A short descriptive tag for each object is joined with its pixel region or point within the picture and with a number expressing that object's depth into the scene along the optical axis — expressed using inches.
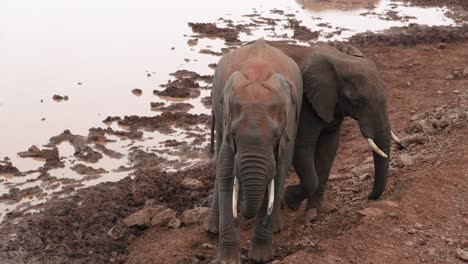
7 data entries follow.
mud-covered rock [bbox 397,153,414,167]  665.0
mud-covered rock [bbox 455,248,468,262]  453.7
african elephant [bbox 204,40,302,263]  406.3
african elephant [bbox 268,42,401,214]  534.6
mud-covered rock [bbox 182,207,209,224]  609.6
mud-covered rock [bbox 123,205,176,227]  615.8
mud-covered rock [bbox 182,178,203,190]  715.1
